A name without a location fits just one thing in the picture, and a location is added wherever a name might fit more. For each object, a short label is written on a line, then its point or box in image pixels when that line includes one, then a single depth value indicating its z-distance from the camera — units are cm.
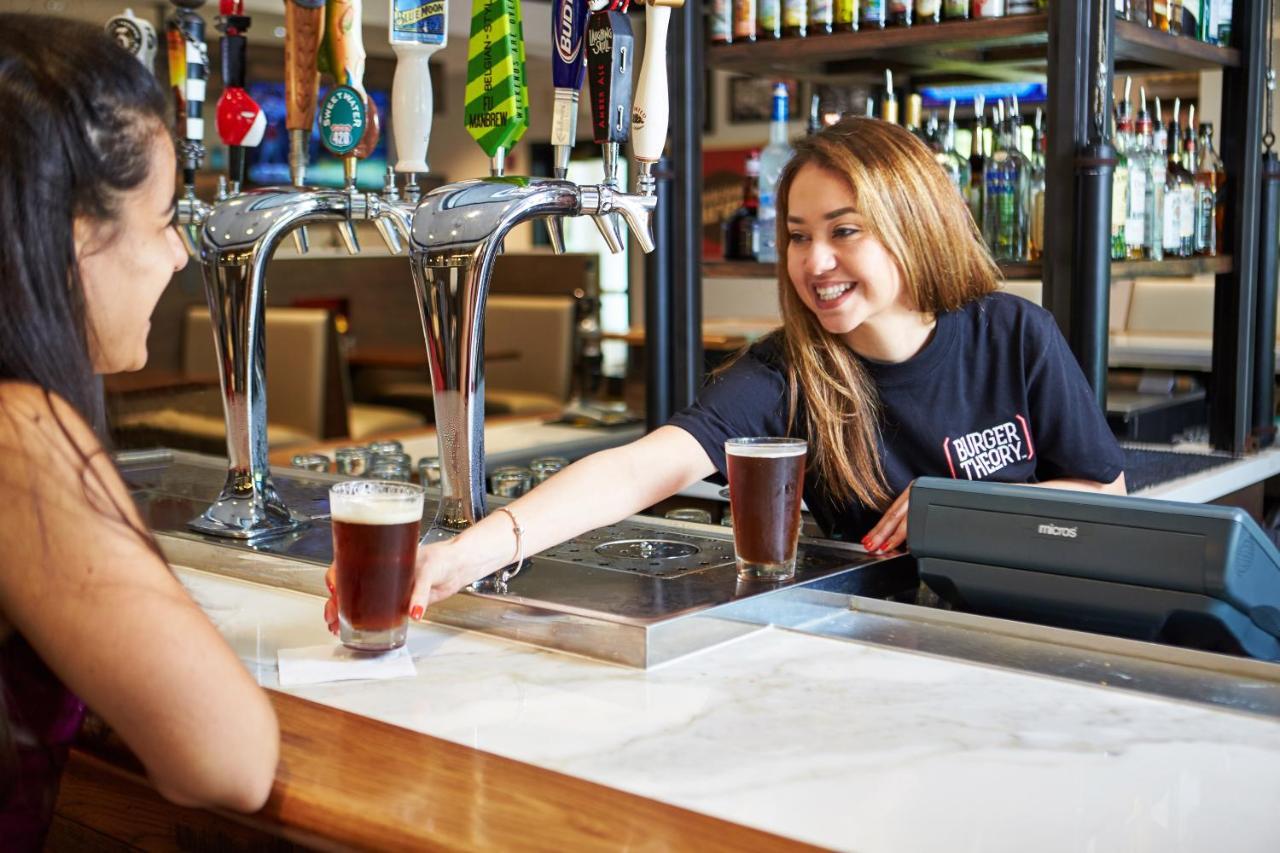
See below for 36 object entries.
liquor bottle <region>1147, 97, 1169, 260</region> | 238
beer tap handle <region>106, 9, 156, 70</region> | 166
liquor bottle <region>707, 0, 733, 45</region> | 249
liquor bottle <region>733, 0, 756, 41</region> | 246
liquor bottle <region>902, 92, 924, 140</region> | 237
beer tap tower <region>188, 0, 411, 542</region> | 152
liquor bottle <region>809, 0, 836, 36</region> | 237
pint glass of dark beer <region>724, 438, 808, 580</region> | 125
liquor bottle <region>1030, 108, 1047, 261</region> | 232
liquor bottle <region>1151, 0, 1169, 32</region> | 233
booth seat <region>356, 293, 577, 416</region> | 588
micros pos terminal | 111
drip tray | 114
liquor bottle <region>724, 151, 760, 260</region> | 260
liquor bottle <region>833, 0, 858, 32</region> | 233
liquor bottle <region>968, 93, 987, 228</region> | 241
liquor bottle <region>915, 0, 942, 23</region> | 224
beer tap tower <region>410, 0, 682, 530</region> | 130
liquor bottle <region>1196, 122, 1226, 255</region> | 254
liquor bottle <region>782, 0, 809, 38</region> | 239
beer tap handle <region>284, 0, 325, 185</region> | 157
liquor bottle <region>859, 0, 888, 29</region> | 231
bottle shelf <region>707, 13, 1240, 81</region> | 219
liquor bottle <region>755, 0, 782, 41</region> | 243
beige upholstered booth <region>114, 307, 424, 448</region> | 500
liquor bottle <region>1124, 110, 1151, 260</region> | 234
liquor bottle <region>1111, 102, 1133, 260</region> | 229
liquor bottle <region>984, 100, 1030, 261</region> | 236
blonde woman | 170
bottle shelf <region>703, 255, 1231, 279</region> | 222
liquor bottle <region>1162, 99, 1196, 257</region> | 243
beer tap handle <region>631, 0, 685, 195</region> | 133
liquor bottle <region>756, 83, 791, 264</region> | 251
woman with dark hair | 83
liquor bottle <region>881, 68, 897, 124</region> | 239
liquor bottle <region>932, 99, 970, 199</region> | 238
